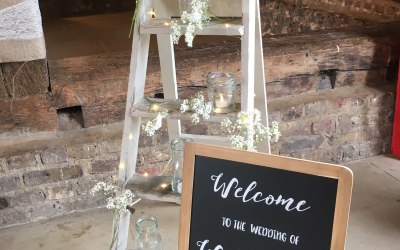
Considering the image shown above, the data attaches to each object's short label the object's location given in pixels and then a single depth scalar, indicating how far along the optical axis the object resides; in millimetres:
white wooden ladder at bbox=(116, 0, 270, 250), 1598
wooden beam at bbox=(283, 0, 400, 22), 3394
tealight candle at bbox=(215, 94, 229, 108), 1752
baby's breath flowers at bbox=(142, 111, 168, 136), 1653
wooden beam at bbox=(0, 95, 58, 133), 2340
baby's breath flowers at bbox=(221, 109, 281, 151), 1604
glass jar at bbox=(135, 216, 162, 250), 1570
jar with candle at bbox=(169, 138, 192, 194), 1773
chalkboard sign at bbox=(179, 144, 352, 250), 1195
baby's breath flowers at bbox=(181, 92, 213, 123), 1645
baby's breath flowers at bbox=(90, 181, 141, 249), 1703
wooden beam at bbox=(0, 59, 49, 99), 2197
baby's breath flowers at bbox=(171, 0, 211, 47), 1572
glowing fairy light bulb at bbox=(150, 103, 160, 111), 1698
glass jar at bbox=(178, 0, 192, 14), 1692
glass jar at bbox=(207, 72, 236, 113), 1747
